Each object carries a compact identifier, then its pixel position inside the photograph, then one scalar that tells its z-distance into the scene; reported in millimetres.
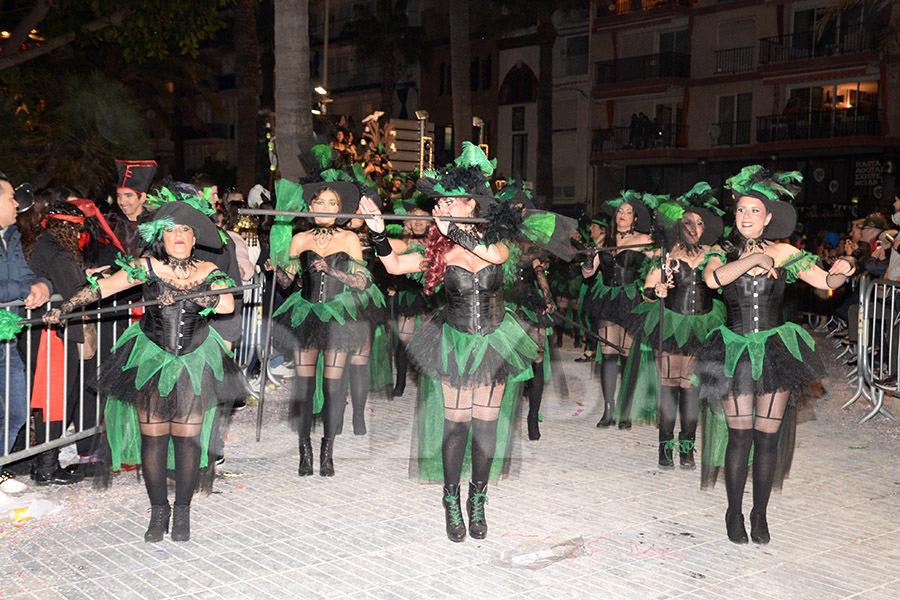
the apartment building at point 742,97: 30734
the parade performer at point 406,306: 10195
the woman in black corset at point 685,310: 7582
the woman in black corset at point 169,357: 5598
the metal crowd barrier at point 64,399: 6324
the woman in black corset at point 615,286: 9055
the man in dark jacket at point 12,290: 6250
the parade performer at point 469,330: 5820
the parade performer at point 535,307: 8477
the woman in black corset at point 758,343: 5797
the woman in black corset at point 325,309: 7328
